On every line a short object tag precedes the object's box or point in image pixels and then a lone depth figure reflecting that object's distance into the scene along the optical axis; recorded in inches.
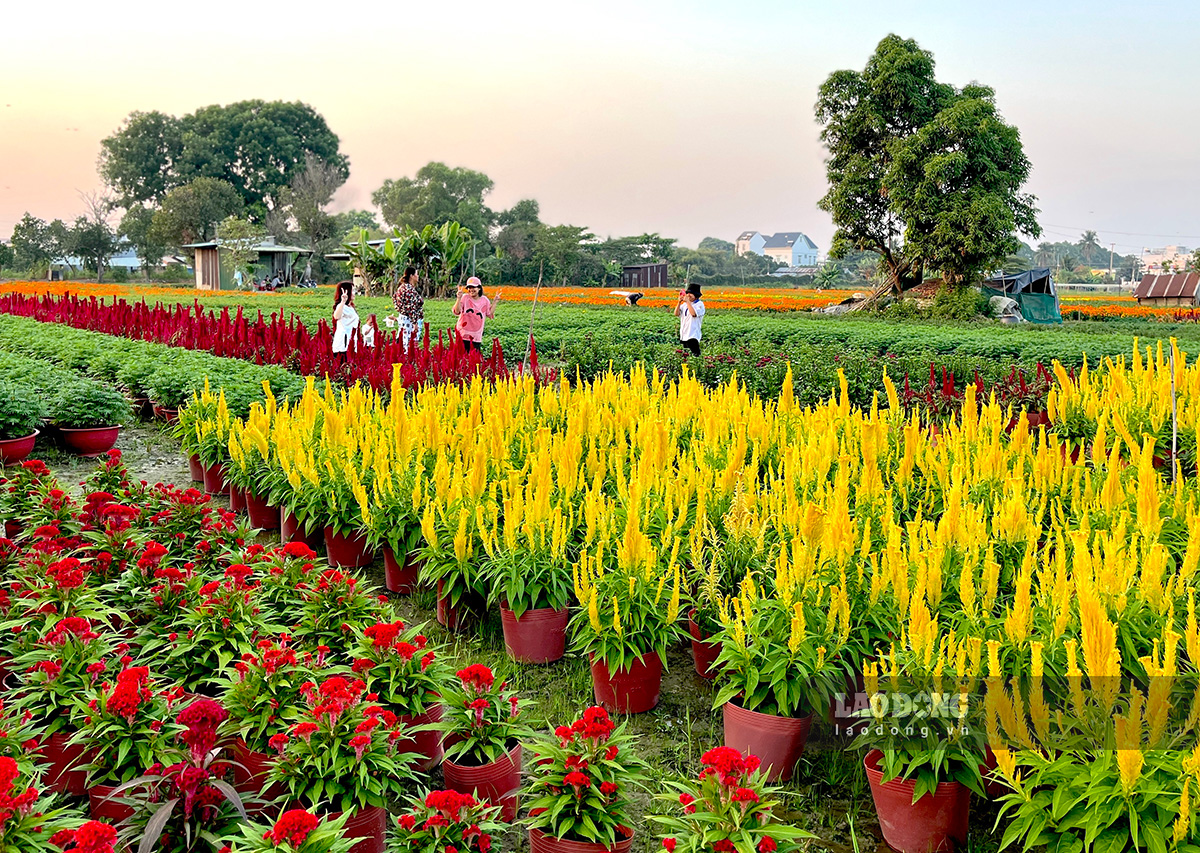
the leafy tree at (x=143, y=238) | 1987.9
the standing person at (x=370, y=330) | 365.7
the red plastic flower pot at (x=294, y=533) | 207.9
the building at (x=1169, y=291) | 1369.3
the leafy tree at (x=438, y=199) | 2076.8
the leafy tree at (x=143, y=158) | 2274.9
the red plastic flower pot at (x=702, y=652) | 143.4
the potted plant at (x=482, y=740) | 99.7
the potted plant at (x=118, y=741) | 93.9
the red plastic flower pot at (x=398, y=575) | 180.2
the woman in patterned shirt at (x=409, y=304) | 432.5
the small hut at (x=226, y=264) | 1578.5
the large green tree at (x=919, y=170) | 953.5
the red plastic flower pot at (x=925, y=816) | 99.7
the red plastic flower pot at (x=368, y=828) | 93.0
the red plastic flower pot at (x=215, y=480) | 248.5
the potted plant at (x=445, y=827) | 78.0
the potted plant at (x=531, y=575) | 141.3
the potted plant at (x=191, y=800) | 81.1
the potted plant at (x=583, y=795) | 86.0
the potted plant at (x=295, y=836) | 70.6
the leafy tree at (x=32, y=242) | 1948.8
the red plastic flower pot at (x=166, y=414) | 315.9
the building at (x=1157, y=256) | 4588.3
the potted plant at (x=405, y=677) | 106.6
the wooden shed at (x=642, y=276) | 1937.7
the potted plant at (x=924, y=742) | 96.0
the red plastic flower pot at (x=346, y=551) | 193.5
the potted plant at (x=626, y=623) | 124.8
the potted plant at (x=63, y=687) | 103.7
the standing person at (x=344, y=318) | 370.3
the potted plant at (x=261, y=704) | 99.8
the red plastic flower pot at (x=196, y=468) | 259.3
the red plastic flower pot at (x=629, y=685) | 133.3
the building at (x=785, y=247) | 5802.2
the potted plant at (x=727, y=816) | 77.9
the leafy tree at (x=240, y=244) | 1517.0
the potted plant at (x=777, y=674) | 109.9
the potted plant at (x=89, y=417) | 277.1
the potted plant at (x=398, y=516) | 168.2
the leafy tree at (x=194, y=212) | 1921.8
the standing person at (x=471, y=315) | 413.1
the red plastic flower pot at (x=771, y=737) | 111.7
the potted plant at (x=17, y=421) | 249.0
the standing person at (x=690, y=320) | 455.2
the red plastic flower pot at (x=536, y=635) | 147.9
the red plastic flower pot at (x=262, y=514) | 222.8
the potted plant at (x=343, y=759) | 89.5
